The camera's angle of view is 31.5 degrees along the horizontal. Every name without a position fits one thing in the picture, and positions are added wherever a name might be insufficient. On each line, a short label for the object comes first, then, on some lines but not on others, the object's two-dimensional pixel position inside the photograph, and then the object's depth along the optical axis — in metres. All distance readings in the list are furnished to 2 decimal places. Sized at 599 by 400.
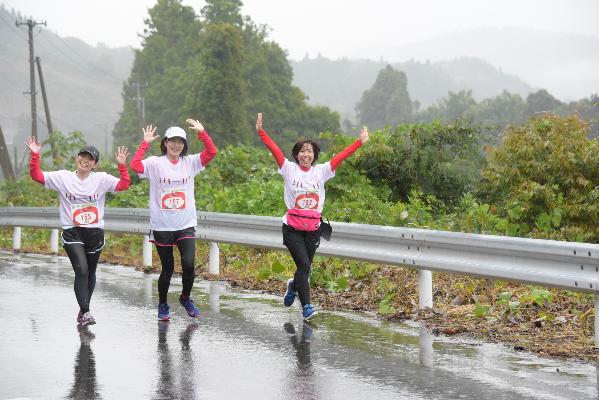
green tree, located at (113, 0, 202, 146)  98.25
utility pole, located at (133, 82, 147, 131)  94.22
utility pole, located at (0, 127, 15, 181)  42.81
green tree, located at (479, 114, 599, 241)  16.48
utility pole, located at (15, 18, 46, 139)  53.69
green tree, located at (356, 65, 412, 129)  164.25
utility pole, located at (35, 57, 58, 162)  56.08
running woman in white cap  10.02
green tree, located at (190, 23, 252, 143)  77.88
